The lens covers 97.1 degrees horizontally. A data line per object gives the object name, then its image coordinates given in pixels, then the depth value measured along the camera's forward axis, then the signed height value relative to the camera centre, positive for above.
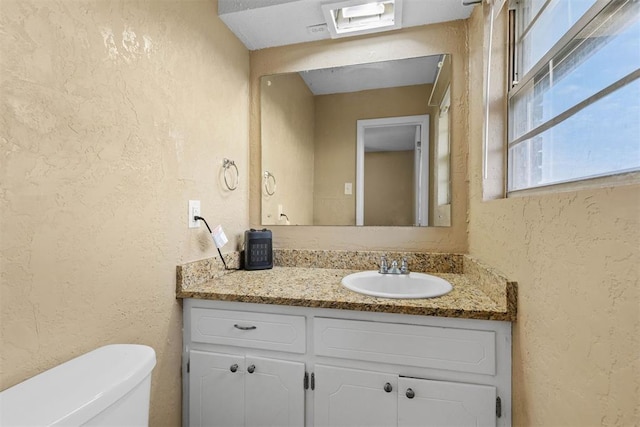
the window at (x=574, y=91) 0.57 +0.30
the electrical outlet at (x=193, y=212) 1.23 -0.02
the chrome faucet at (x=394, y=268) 1.37 -0.29
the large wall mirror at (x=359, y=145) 1.53 +0.37
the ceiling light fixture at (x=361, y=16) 1.36 +0.98
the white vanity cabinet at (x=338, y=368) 0.94 -0.58
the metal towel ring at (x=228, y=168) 1.49 +0.22
